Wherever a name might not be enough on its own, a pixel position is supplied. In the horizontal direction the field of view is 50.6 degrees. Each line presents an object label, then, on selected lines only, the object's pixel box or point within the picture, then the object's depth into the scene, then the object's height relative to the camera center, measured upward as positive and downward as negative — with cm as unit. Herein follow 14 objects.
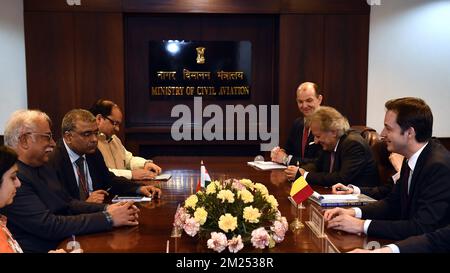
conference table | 198 -70
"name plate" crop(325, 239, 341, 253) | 193 -69
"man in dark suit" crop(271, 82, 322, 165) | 452 -52
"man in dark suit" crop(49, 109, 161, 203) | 294 -48
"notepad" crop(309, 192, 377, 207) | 265 -67
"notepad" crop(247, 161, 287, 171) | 415 -75
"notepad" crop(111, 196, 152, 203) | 289 -72
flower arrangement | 184 -55
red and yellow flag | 235 -54
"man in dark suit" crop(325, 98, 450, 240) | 205 -46
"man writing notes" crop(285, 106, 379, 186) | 326 -51
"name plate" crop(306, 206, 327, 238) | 213 -66
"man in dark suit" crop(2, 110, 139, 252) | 216 -59
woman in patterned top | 176 -38
